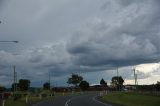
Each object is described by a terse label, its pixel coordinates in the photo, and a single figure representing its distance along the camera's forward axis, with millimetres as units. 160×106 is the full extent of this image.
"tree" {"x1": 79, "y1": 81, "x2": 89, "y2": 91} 75995
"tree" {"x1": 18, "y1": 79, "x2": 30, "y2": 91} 75525
